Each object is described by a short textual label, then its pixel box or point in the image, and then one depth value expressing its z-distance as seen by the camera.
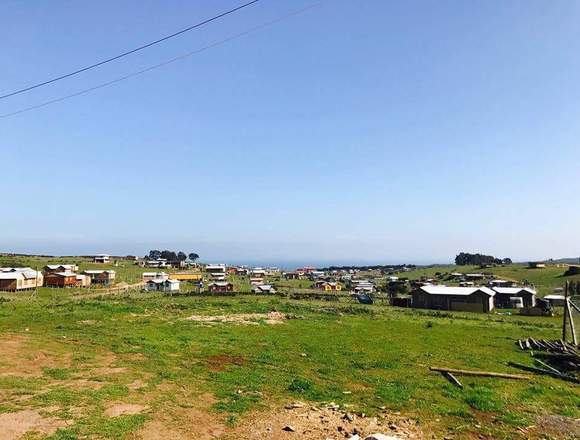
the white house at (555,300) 80.81
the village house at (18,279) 74.62
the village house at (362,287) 112.26
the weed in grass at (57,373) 16.07
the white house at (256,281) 123.94
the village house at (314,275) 167.64
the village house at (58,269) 99.94
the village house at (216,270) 154.30
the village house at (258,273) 157.74
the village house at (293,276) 174.65
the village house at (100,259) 162.12
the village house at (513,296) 83.62
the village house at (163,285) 88.19
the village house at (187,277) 125.39
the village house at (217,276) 126.44
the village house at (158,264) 176.20
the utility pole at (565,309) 29.34
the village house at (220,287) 91.01
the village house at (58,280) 88.00
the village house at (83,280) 92.01
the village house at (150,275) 112.16
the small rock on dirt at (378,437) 9.98
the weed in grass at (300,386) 15.88
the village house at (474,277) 126.82
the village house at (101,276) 101.62
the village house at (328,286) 116.46
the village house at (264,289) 90.38
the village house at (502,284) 101.44
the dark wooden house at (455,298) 75.94
